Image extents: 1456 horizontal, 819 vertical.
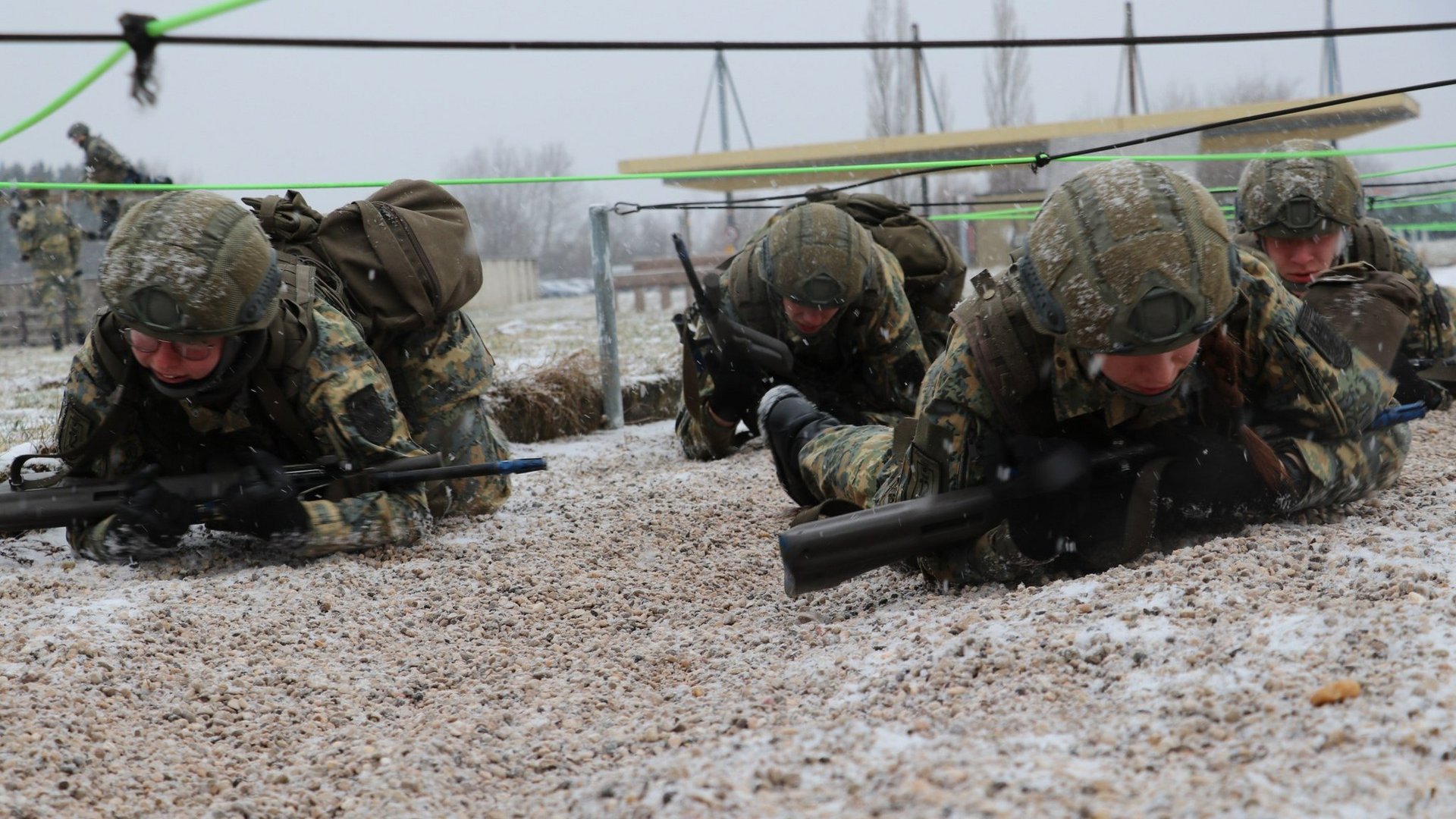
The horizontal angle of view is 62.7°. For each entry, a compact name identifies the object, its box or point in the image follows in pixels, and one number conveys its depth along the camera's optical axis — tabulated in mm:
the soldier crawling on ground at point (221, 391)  3215
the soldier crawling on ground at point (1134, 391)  2412
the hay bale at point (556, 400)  6570
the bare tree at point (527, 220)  25781
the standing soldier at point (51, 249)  12523
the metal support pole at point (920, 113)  11953
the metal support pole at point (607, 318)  6664
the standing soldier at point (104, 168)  10789
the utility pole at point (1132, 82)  14555
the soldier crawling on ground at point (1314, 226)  4469
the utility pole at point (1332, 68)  11594
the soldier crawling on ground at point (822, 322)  4691
